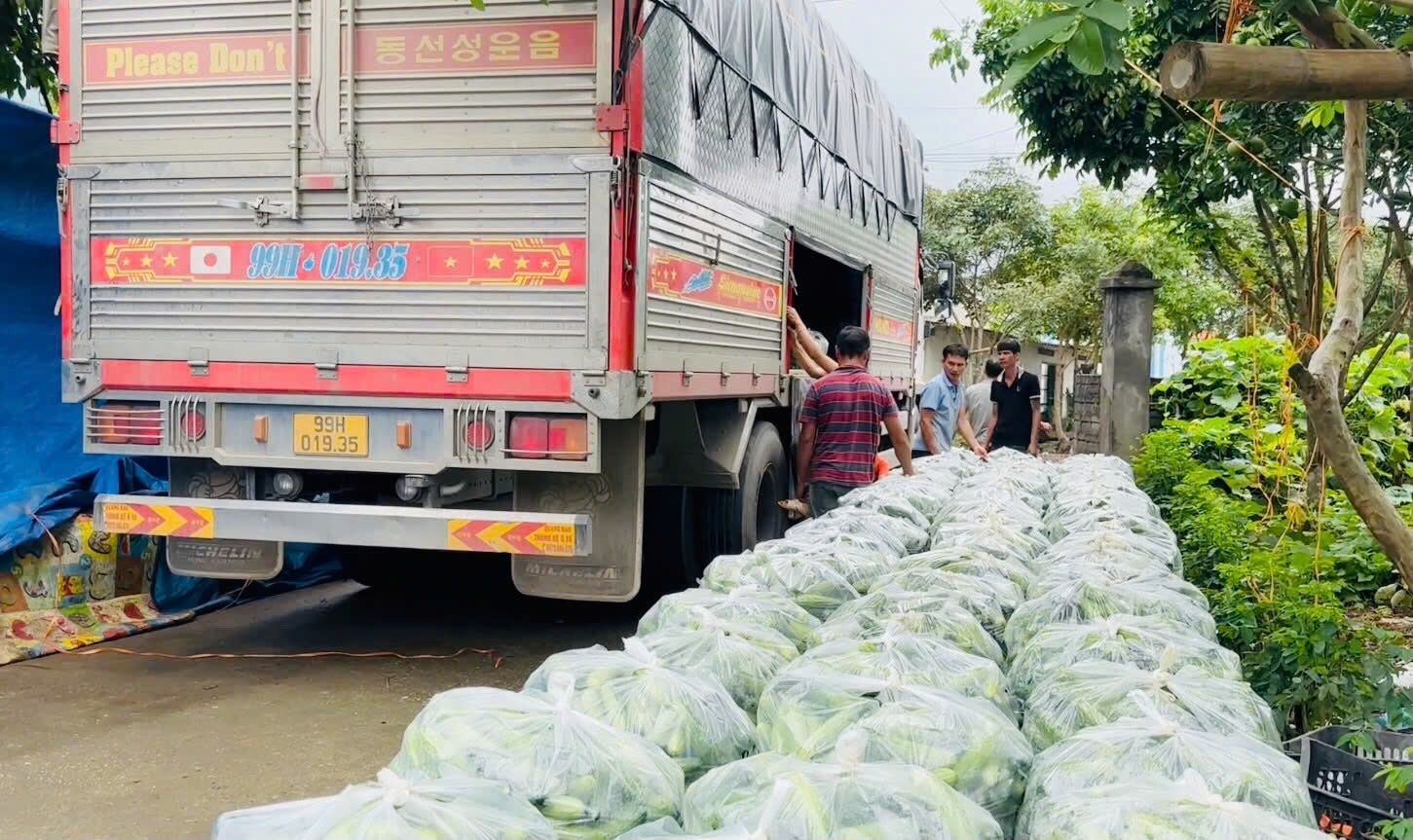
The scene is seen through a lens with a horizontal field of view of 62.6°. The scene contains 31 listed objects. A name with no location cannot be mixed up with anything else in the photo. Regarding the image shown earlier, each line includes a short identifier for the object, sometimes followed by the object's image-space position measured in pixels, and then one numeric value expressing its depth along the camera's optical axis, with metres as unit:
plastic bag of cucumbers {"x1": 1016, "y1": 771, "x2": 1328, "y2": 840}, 1.64
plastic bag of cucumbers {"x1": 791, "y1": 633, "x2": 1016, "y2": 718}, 2.36
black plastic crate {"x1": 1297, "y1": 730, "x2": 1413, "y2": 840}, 2.82
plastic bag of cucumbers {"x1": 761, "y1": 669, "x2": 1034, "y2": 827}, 2.03
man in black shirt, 9.16
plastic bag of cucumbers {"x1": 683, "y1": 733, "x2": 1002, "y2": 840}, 1.65
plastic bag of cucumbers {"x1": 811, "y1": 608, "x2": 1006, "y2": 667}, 2.76
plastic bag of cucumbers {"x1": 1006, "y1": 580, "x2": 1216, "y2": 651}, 3.05
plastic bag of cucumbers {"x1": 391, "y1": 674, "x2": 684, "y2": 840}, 1.85
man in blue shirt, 8.62
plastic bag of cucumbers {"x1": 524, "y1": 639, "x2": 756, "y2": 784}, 2.15
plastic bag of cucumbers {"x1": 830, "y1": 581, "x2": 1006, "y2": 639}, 2.97
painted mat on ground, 5.63
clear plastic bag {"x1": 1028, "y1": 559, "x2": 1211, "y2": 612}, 3.37
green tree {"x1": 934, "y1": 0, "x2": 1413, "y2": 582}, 2.40
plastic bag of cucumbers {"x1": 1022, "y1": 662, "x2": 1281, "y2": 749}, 2.25
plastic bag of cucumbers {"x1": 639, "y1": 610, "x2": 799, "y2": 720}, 2.53
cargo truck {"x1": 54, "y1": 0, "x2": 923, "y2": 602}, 4.71
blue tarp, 6.14
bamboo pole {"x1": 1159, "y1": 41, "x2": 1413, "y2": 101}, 2.18
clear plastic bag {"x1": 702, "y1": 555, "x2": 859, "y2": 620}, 3.38
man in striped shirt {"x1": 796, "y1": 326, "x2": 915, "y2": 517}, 6.27
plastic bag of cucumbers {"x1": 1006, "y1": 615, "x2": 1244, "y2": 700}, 2.63
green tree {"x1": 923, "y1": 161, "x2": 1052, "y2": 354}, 25.78
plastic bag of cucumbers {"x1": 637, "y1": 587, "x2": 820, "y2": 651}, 2.89
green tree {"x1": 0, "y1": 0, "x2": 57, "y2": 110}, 7.14
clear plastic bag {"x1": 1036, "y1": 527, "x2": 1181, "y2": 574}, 3.68
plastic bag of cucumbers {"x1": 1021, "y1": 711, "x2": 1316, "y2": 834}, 1.91
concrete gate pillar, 10.18
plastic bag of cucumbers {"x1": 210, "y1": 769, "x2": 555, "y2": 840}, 1.57
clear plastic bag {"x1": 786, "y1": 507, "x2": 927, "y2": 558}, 4.10
